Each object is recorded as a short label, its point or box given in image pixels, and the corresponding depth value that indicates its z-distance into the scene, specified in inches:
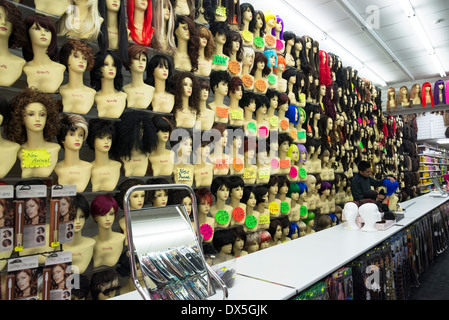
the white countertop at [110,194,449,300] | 55.7
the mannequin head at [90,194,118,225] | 78.4
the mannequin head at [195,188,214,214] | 101.3
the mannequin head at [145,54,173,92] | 93.4
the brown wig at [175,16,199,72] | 101.6
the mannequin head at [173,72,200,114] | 98.3
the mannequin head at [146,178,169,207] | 88.4
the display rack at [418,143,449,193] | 373.1
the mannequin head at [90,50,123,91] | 81.9
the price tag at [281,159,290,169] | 140.0
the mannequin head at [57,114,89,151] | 74.8
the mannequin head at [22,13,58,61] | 71.0
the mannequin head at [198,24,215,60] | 106.5
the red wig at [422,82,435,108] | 272.8
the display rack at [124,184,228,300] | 46.4
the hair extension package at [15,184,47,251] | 63.2
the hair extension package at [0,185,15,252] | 61.4
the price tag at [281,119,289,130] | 142.1
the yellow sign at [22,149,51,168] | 67.7
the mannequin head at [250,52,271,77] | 129.6
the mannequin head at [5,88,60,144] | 67.6
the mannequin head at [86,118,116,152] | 79.3
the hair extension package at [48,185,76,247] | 67.2
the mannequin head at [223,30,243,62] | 118.5
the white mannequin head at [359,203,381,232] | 101.0
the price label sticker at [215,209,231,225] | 108.5
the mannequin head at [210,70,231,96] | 113.8
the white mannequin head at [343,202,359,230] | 106.2
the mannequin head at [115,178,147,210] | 83.9
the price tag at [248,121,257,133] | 124.7
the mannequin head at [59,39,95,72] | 76.7
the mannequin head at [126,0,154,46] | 90.3
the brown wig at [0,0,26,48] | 67.8
